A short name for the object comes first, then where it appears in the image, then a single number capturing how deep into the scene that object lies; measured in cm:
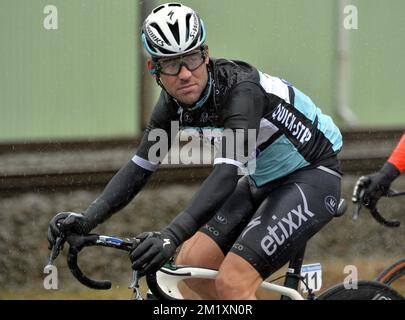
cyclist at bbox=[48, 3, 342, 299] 1012
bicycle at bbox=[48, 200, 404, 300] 979
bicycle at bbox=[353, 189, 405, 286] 1285
